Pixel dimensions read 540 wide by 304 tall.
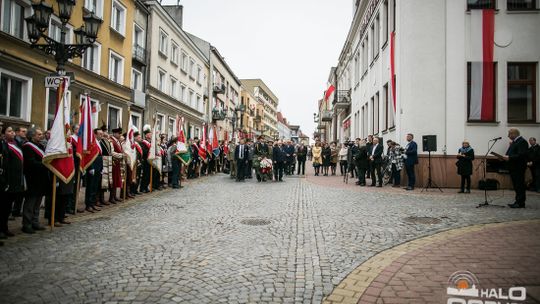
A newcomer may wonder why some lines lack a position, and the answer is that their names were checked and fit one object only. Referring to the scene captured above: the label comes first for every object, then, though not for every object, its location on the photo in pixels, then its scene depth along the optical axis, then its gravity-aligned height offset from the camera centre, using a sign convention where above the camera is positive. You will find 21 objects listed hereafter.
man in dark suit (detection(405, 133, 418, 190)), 13.07 +0.16
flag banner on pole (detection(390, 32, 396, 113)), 15.52 +4.34
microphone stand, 9.07 -1.06
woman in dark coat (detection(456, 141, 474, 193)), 12.16 +0.03
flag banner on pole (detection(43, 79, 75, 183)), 6.67 +0.18
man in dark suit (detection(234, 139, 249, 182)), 17.08 +0.06
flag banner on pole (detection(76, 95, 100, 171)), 7.96 +0.40
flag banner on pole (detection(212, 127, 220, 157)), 20.22 +1.06
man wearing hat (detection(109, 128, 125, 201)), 9.73 -0.17
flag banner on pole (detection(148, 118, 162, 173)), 11.99 +0.17
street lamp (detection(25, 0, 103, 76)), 9.38 +3.77
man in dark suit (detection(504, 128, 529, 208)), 8.92 +0.05
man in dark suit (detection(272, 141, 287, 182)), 17.56 +0.05
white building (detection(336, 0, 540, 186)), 14.35 +3.98
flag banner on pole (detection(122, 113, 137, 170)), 10.38 +0.30
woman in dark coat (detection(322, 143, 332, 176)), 22.08 +0.37
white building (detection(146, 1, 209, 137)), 25.94 +7.71
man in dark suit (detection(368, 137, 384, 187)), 14.52 +0.15
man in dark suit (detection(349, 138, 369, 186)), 15.17 +0.01
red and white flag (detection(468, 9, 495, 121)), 14.27 +4.10
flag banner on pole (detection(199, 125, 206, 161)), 18.34 +0.62
